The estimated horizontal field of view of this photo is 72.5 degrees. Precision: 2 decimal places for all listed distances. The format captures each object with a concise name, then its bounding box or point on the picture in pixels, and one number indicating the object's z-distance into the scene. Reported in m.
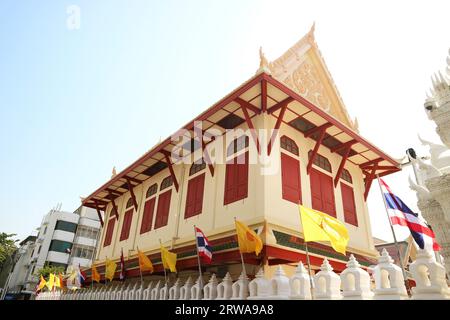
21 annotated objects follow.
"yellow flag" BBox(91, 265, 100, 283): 14.99
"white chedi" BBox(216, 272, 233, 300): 7.92
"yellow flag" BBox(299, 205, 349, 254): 6.74
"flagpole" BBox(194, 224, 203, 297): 8.56
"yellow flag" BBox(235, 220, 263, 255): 7.87
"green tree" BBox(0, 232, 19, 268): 48.99
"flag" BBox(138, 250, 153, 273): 11.46
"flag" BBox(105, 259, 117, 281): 13.98
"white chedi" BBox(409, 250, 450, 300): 4.24
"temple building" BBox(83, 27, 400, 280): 9.39
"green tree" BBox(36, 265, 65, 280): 37.92
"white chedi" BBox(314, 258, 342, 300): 5.45
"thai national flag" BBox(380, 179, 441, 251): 7.25
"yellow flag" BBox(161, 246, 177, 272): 10.20
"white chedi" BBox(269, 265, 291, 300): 6.22
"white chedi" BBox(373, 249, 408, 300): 4.62
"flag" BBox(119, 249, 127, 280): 13.10
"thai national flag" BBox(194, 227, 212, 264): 8.80
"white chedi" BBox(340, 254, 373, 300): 5.08
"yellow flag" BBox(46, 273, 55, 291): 19.42
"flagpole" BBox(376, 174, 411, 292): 7.63
